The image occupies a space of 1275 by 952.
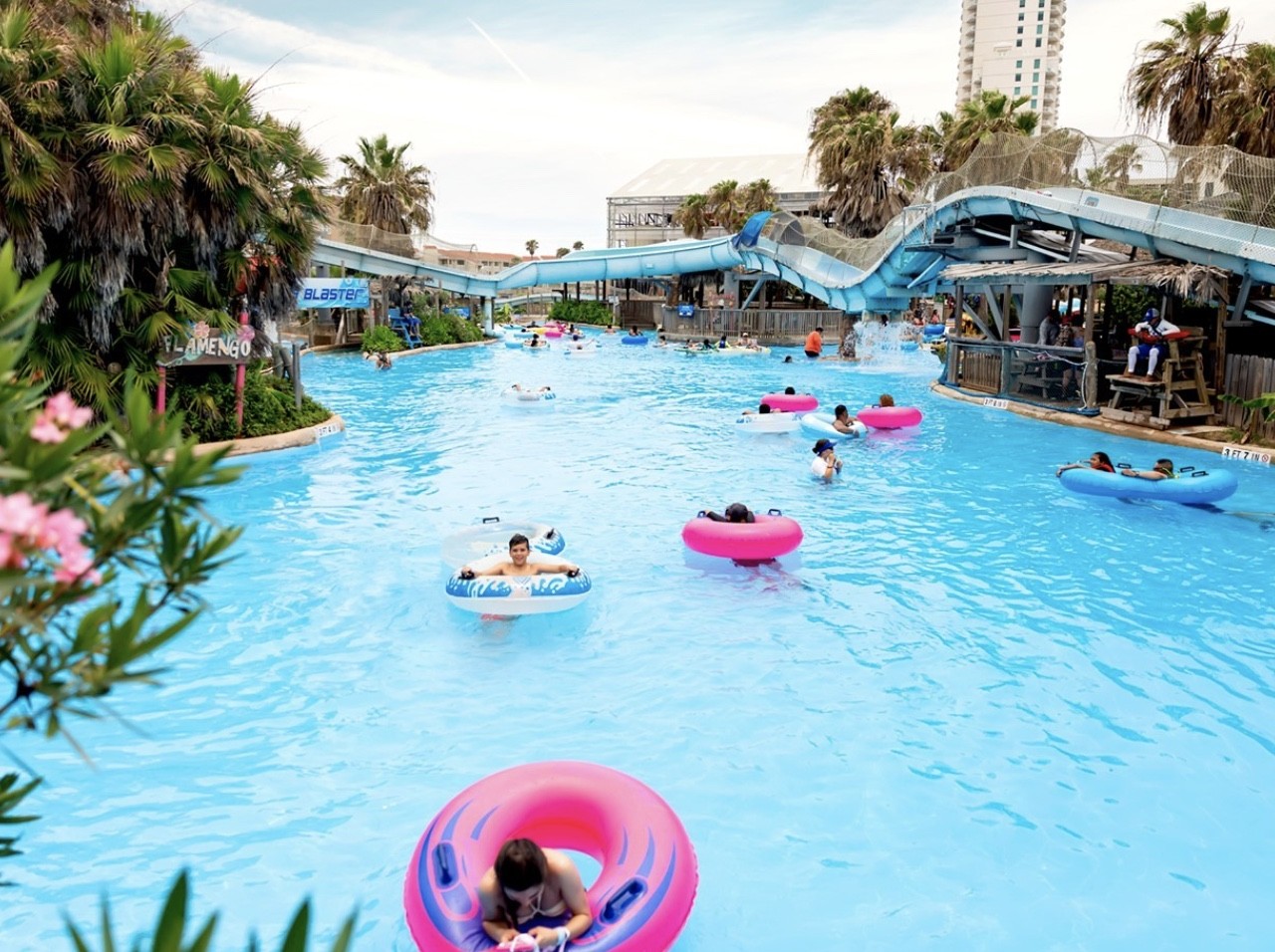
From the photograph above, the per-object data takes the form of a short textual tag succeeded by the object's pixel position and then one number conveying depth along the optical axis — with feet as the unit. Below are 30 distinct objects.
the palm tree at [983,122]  104.12
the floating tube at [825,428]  52.60
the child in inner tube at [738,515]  31.14
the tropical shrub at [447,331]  118.01
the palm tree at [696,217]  151.43
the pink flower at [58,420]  5.15
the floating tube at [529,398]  68.69
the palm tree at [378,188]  128.36
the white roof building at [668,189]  182.50
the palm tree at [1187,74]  69.26
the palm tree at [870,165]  112.98
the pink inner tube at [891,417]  55.52
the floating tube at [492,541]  30.32
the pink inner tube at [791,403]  61.72
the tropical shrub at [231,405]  46.16
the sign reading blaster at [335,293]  91.20
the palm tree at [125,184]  38.14
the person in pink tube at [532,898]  12.82
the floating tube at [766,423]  55.42
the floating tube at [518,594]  26.16
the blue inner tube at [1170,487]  36.88
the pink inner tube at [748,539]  30.22
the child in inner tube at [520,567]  26.94
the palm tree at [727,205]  147.13
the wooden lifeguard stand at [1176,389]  51.75
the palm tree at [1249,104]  64.49
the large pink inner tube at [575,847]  13.05
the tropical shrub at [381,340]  104.27
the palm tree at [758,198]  146.20
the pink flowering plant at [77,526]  5.12
